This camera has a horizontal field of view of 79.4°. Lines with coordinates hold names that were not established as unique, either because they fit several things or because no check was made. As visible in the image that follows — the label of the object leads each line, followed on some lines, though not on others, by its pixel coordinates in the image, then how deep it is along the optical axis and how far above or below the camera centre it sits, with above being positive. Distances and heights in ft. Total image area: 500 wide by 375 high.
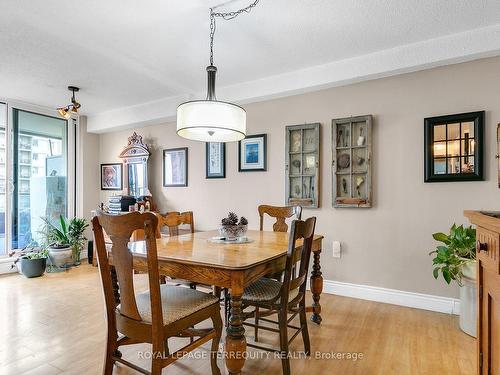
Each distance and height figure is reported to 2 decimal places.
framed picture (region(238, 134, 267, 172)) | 11.92 +1.32
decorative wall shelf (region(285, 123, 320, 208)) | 10.82 +0.78
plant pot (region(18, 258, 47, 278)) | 12.73 -3.44
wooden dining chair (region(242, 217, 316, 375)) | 5.50 -2.17
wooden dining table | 4.81 -1.34
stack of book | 14.44 -0.91
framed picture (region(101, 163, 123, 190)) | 16.50 +0.54
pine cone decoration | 7.12 -0.79
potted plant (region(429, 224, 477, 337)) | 7.38 -1.98
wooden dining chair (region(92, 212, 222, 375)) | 4.47 -2.11
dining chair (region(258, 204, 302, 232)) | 9.22 -0.85
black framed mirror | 8.39 +1.13
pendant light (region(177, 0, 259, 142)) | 6.35 +1.55
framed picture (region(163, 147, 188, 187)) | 14.15 +0.92
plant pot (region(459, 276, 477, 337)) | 7.35 -3.00
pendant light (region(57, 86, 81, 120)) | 12.21 +3.21
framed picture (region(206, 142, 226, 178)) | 12.99 +1.13
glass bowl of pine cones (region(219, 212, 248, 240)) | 7.07 -0.98
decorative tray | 7.15 -1.31
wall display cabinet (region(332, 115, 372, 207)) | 9.89 +0.83
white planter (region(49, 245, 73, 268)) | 13.66 -3.19
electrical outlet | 10.48 -2.20
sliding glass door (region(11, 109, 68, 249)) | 14.14 +0.65
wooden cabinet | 3.35 -1.29
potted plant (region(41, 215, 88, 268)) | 13.73 -2.63
